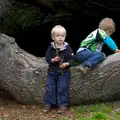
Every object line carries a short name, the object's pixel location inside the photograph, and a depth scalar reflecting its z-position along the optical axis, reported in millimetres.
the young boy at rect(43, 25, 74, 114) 5715
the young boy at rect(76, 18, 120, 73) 5855
